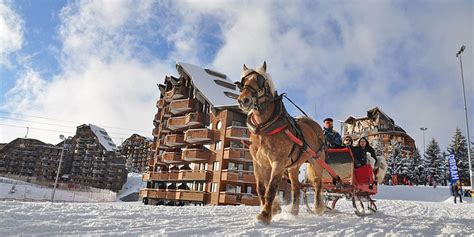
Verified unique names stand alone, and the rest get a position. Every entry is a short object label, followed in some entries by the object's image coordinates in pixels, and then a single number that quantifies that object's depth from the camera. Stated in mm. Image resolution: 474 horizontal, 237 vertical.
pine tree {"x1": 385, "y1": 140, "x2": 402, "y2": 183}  59156
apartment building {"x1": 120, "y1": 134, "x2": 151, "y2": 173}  101206
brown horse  5070
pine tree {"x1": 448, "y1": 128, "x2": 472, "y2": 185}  53125
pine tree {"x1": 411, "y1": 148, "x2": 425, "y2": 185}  59031
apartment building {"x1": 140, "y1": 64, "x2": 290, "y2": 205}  34625
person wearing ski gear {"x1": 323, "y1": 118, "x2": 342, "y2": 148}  8733
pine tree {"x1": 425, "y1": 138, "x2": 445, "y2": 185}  58312
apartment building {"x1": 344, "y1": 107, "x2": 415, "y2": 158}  75438
